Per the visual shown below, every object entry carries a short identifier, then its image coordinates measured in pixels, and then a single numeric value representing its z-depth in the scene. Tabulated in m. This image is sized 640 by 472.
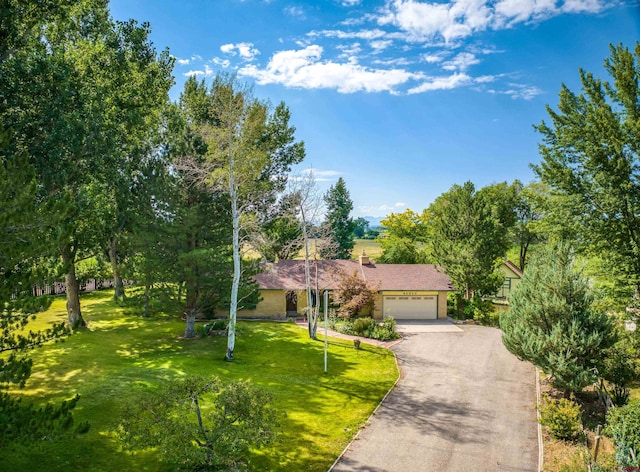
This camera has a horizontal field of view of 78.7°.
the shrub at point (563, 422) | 13.39
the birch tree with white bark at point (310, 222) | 25.22
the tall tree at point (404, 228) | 49.16
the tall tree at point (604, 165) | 19.27
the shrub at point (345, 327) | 28.66
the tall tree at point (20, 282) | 7.80
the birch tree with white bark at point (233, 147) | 20.28
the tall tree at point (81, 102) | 17.95
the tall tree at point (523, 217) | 52.12
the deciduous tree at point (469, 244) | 33.22
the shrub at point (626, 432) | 10.65
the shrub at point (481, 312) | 32.28
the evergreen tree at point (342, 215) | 57.59
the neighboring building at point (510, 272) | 42.60
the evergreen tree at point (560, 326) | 15.30
